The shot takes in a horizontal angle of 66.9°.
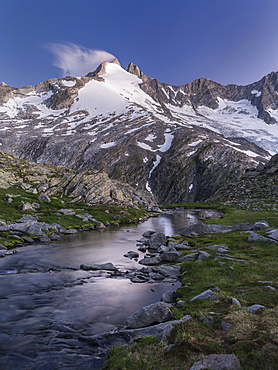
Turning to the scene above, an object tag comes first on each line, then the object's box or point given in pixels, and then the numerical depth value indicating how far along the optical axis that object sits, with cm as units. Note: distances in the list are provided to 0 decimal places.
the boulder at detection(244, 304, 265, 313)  1190
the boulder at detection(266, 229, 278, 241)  3222
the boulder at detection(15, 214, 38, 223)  5144
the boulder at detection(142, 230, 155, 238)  5344
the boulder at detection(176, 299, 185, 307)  1592
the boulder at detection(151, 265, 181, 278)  2586
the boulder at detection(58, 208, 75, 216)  6838
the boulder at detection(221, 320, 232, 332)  1058
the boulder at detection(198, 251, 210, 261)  2810
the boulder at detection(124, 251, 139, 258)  3556
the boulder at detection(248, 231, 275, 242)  3261
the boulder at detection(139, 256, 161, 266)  3112
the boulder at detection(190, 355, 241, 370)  729
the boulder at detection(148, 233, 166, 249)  4212
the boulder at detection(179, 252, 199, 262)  2982
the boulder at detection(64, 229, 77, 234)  5506
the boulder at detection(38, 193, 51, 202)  7512
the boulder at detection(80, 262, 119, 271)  2905
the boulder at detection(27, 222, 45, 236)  4672
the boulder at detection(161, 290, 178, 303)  1827
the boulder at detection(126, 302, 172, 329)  1383
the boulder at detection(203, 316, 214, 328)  1131
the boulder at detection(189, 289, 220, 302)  1526
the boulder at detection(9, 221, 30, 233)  4628
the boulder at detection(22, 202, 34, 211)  6340
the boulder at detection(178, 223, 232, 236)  5184
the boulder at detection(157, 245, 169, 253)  3622
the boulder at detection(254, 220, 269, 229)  4517
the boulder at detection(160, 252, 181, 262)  3256
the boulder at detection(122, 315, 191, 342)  1046
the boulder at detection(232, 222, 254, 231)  4746
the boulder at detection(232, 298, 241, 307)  1336
